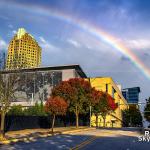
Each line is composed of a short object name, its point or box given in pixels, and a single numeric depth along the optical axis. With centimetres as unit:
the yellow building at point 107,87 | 6262
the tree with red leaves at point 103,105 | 4100
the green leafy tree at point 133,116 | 8206
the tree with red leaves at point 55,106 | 2283
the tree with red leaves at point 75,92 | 3265
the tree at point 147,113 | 5002
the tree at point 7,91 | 1465
